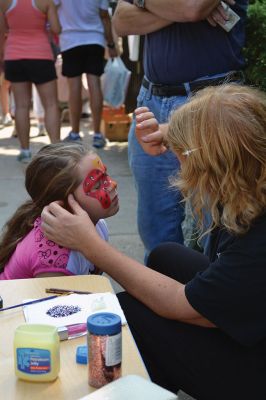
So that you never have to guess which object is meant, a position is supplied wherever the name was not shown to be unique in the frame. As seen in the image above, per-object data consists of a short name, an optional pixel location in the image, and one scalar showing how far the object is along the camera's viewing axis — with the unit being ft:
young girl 8.16
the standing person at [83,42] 21.74
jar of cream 5.17
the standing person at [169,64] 10.31
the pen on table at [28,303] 6.48
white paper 6.09
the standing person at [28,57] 20.17
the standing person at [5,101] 27.55
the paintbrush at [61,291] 6.75
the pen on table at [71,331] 5.84
